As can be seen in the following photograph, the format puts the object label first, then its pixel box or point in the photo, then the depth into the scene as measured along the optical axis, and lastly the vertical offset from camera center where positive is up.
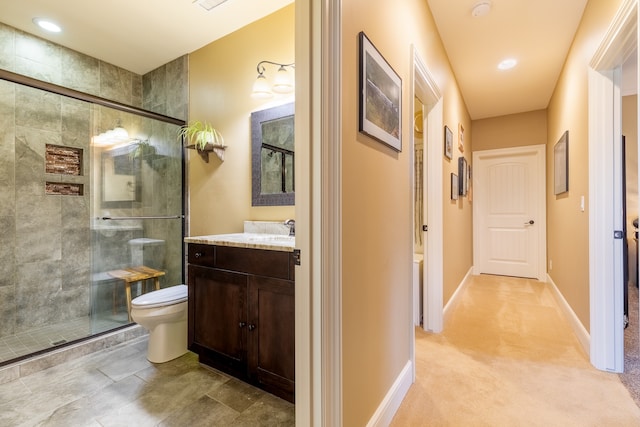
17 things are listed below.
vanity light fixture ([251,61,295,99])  2.23 +1.01
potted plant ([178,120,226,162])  2.62 +0.68
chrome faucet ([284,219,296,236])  2.18 -0.09
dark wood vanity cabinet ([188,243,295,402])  1.53 -0.58
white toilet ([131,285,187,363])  1.97 -0.75
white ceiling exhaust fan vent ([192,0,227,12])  2.20 +1.59
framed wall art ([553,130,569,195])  2.86 +0.51
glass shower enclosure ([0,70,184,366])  2.47 +0.01
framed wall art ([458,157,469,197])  3.58 +0.47
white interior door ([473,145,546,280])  4.48 +0.01
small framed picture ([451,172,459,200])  3.14 +0.29
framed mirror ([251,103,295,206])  2.30 +0.47
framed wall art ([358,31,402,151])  1.25 +0.55
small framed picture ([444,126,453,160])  2.82 +0.70
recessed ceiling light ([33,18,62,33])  2.41 +1.58
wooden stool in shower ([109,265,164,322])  2.65 -0.58
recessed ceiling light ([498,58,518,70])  3.02 +1.57
